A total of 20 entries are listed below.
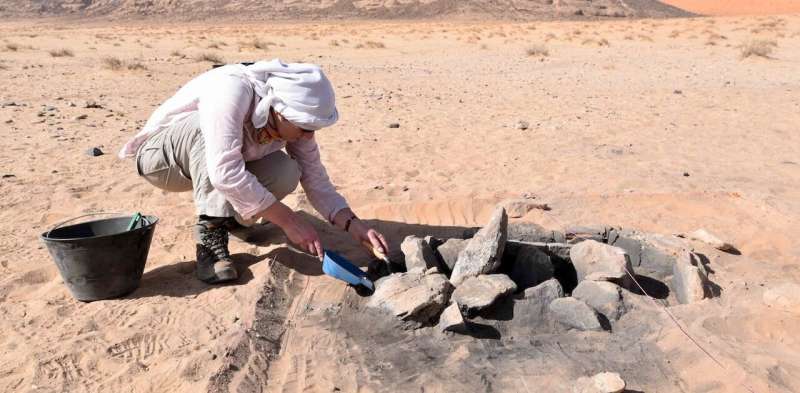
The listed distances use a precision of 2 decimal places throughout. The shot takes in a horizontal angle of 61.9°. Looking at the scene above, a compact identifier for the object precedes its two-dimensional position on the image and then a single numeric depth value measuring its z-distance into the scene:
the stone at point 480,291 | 3.06
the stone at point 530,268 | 3.56
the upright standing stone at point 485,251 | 3.31
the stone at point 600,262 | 3.30
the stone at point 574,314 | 2.99
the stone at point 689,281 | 3.31
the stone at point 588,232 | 4.02
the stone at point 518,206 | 4.64
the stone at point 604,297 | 3.10
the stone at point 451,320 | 2.92
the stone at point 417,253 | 3.47
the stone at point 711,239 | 4.03
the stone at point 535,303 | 3.10
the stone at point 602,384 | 2.39
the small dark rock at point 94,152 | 5.87
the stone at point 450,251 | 3.70
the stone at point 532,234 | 3.97
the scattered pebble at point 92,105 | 8.08
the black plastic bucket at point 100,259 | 3.02
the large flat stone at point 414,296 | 3.01
